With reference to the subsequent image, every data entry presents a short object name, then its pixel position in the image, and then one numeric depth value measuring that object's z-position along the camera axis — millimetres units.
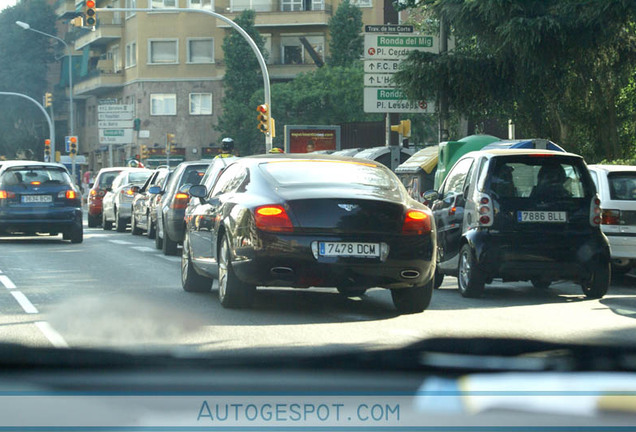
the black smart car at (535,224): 11562
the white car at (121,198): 28766
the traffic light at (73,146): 58241
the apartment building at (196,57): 69625
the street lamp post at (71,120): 62041
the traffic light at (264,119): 34906
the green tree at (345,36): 65125
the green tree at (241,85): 65125
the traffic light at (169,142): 52684
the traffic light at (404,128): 26453
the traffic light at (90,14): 31328
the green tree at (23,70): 87500
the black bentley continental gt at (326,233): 8898
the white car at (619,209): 13828
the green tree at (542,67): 19281
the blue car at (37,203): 22344
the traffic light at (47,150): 65800
